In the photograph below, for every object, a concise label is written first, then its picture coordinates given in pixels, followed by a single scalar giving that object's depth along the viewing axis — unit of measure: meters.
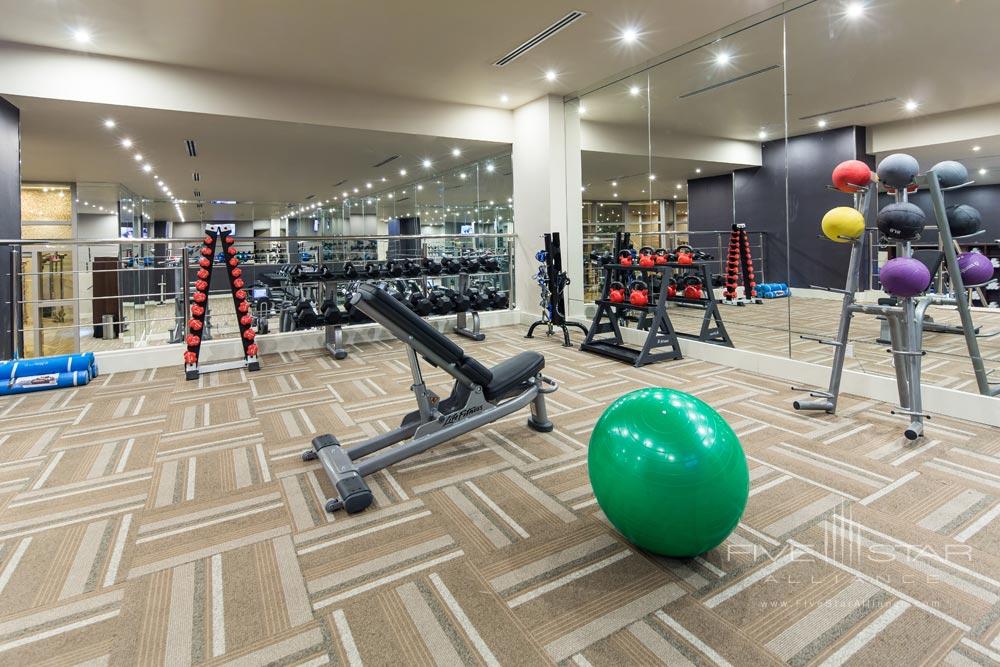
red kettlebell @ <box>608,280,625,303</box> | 4.79
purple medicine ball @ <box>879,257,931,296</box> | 2.54
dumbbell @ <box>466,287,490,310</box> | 5.79
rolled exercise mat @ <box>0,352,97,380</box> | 3.75
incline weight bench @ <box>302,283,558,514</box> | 2.22
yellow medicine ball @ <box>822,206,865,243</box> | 2.75
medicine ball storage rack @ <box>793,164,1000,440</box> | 2.66
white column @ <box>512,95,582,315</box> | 6.05
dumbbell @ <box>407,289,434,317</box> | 5.23
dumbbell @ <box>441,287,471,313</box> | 5.65
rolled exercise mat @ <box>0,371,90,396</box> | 3.70
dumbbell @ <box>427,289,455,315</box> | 5.46
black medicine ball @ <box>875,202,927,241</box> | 2.57
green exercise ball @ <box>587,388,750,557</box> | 1.49
